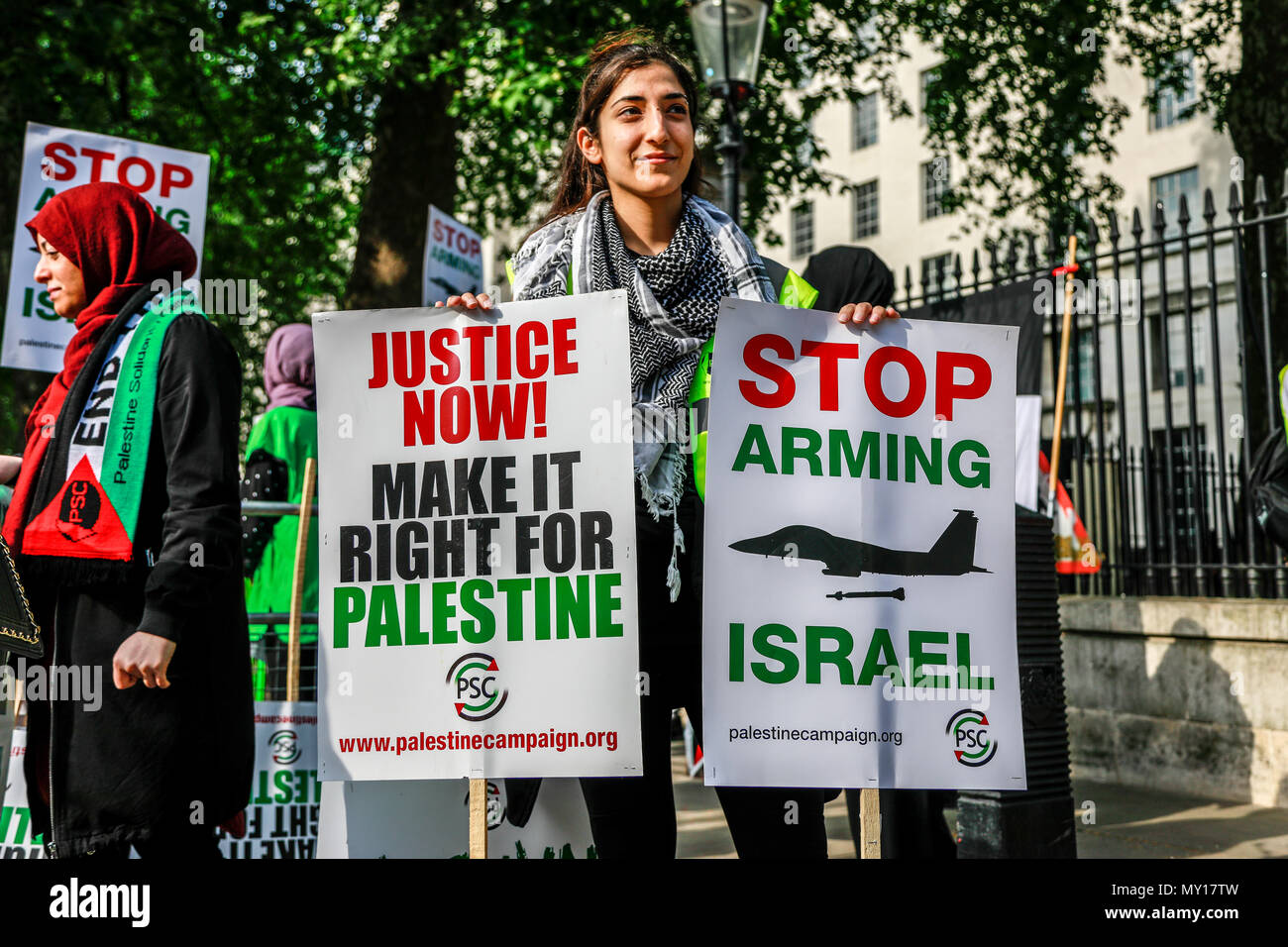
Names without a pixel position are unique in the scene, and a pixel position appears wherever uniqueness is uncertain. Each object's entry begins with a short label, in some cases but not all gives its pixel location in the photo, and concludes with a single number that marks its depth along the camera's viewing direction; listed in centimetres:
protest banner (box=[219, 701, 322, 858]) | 436
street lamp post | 812
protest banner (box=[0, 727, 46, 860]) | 396
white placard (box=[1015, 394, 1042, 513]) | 725
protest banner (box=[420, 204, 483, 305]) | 776
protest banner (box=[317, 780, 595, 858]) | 369
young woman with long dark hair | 284
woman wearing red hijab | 288
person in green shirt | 497
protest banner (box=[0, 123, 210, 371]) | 592
